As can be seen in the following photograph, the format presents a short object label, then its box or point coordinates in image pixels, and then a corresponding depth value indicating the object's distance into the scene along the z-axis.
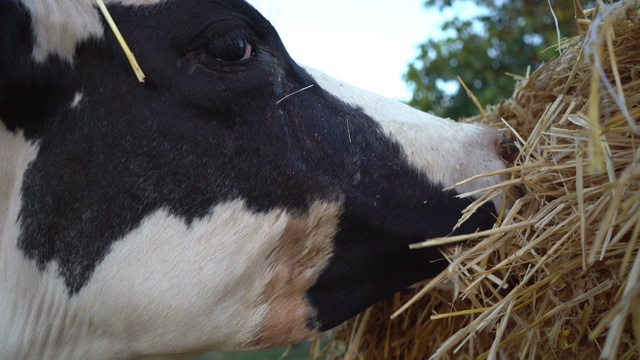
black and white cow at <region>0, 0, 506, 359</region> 0.43
